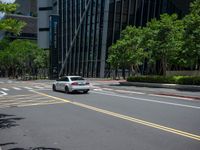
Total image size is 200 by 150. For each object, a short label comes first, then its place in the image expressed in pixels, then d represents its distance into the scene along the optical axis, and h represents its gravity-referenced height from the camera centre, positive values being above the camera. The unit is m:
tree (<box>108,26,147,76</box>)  44.31 +2.15
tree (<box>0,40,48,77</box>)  81.56 +2.22
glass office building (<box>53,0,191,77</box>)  67.38 +8.42
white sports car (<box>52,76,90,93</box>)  29.64 -1.40
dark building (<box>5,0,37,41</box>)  146.91 +17.44
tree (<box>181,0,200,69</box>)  33.03 +3.13
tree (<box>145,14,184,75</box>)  37.97 +3.03
